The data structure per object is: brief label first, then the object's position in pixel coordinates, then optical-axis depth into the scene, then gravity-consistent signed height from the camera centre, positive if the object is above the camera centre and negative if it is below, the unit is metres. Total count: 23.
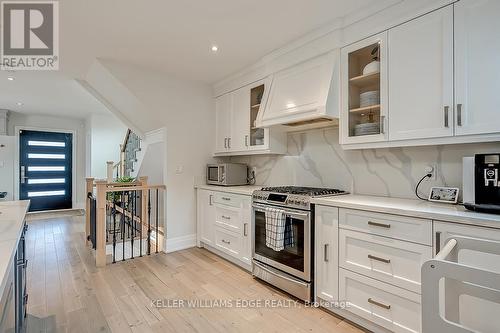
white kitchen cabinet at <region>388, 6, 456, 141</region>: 1.71 +0.63
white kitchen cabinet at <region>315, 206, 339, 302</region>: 2.02 -0.70
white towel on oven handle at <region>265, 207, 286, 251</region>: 2.35 -0.59
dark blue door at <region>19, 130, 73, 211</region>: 6.08 -0.07
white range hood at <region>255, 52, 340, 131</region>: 2.31 +0.69
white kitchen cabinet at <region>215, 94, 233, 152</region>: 3.67 +0.67
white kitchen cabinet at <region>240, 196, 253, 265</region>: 2.84 -0.72
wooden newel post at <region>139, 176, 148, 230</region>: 3.88 -0.62
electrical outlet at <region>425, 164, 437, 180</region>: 2.01 -0.03
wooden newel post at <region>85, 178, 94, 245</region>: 3.98 -0.48
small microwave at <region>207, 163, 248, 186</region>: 3.47 -0.11
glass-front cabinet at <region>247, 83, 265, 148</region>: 3.20 +0.67
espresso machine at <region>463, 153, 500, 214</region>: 1.47 -0.11
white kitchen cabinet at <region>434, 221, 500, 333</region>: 1.34 -0.53
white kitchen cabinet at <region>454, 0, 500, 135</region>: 1.54 +0.62
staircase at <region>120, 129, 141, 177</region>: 5.54 +0.30
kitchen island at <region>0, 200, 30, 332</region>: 0.94 -0.35
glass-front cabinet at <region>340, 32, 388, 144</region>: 2.04 +0.66
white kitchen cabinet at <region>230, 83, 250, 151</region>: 3.37 +0.62
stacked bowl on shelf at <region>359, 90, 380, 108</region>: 2.14 +0.58
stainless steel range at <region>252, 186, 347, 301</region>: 2.19 -0.70
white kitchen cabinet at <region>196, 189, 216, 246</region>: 3.46 -0.70
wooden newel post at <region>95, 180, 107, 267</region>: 3.06 -0.72
